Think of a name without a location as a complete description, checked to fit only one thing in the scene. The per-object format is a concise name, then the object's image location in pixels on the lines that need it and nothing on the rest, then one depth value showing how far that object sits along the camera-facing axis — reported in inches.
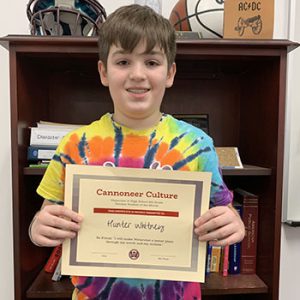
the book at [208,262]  46.1
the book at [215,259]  45.9
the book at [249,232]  44.6
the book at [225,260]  45.6
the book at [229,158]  41.5
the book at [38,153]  40.0
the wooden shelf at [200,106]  37.4
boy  28.5
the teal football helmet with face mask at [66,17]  37.3
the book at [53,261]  46.3
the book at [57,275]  44.1
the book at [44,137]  40.0
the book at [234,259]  45.4
